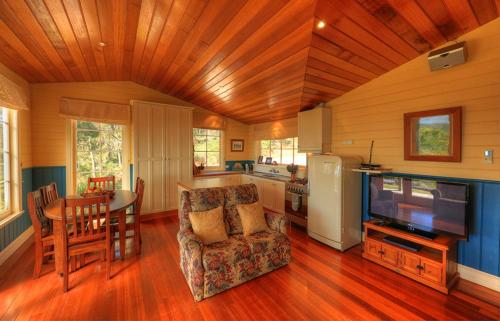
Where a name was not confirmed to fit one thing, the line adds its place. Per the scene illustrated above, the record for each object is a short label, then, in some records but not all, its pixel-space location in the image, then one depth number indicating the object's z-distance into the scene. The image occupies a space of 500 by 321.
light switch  2.17
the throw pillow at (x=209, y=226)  2.32
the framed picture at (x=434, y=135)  2.35
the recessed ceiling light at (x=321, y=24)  1.89
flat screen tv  2.22
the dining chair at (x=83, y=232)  2.09
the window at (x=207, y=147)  5.35
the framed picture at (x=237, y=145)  5.82
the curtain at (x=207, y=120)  5.13
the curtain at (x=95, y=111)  3.79
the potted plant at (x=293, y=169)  4.51
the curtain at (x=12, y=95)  2.48
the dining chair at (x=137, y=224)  2.87
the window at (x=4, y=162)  2.79
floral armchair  2.04
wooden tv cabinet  2.18
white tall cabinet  4.19
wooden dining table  2.19
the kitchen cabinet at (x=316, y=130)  3.63
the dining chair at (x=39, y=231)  2.16
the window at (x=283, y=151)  4.71
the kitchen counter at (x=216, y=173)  5.09
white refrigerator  3.01
